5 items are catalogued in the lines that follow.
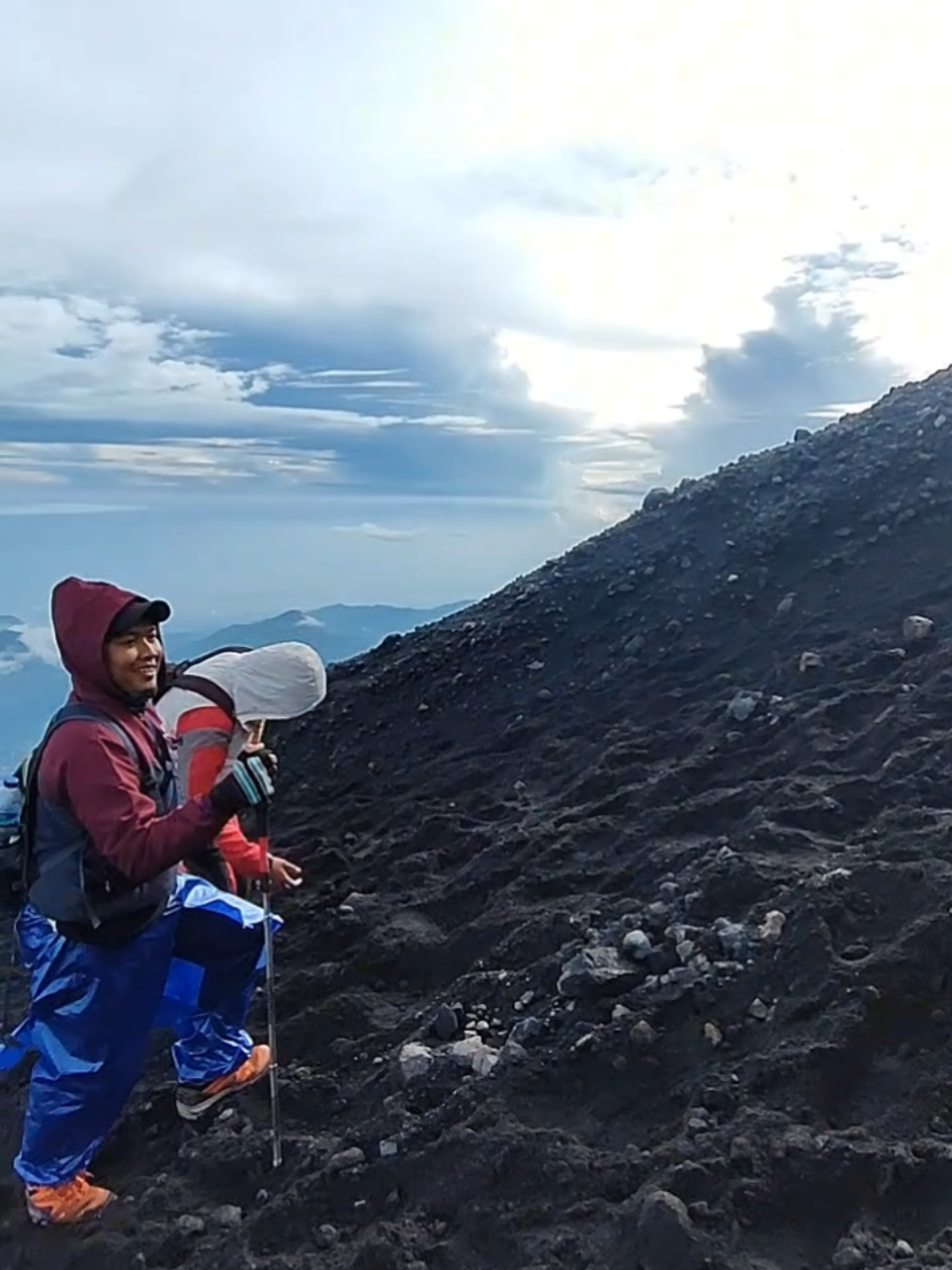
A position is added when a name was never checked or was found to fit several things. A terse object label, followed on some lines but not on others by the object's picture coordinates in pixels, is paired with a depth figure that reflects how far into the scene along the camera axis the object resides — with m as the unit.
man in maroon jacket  4.00
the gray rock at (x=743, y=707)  7.41
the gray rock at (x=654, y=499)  13.08
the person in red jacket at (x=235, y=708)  5.16
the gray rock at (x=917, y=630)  7.63
